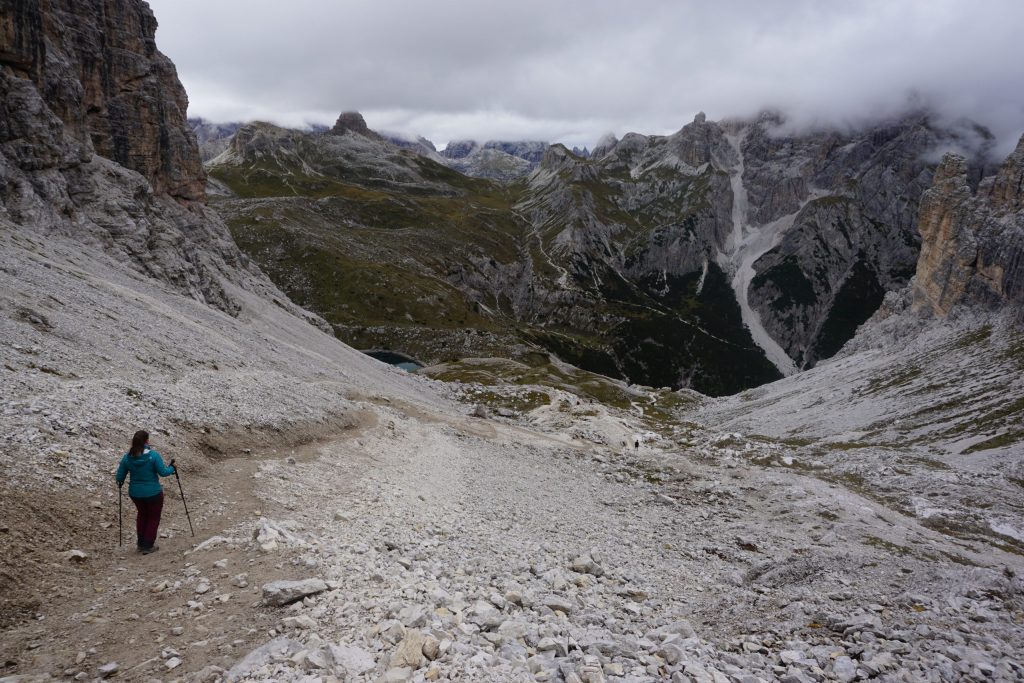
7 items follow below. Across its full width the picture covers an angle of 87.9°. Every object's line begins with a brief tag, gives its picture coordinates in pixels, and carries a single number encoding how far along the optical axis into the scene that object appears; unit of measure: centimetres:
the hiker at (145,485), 1404
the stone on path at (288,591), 1137
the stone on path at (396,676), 896
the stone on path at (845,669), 1084
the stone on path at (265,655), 909
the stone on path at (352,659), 933
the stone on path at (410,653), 951
